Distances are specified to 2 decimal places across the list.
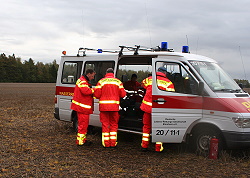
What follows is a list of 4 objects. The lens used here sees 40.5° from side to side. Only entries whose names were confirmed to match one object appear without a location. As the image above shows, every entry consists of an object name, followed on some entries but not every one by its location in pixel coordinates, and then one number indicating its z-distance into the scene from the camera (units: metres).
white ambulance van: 6.20
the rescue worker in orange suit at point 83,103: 7.59
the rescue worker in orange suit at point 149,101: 6.86
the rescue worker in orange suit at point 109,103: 7.34
